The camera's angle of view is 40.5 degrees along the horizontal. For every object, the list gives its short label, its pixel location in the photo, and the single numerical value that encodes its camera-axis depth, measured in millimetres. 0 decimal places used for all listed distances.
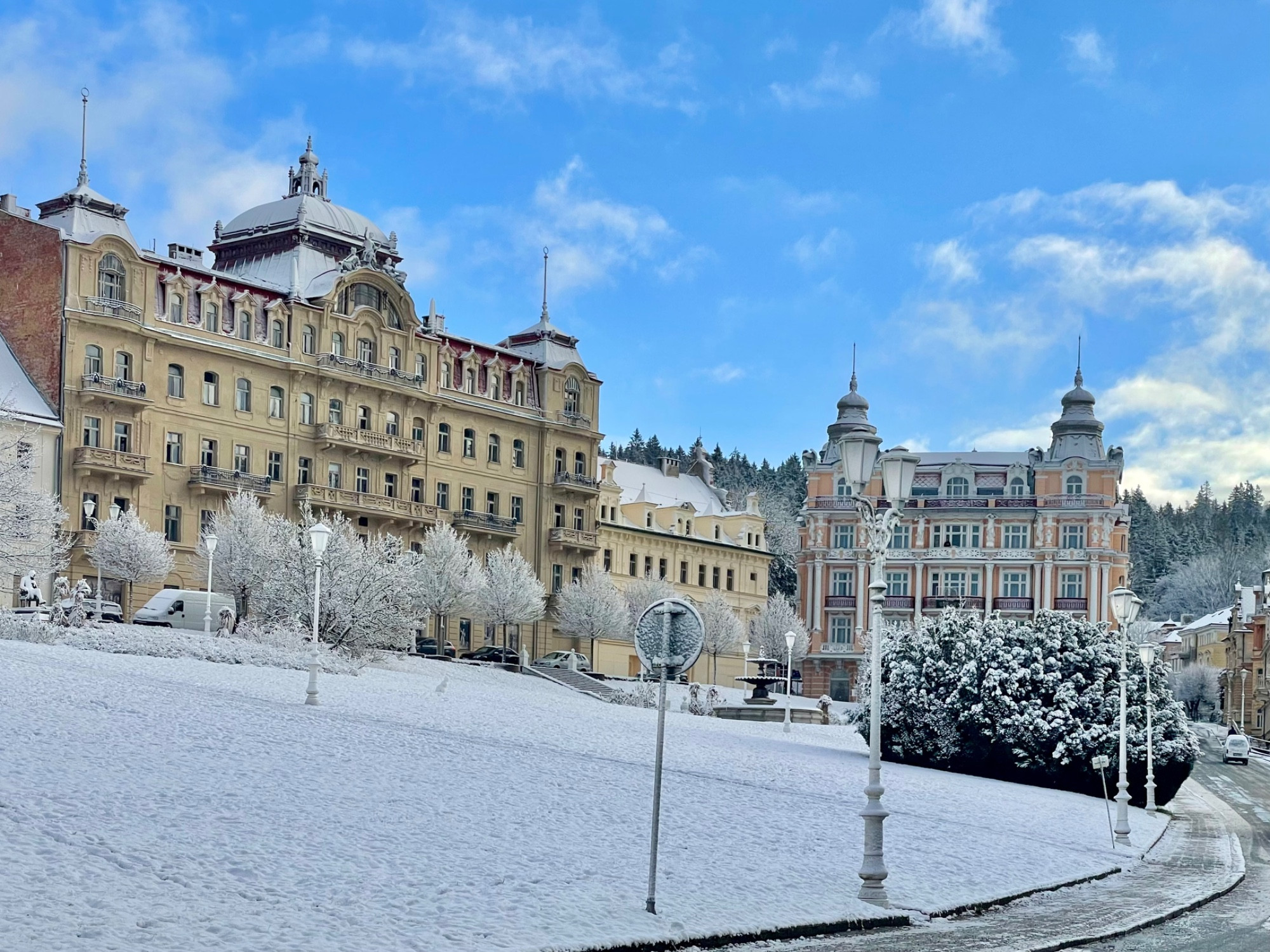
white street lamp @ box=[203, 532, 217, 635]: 51594
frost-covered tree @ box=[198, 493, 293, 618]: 65438
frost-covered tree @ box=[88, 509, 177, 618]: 66062
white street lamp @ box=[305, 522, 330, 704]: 37562
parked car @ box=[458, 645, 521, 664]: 73562
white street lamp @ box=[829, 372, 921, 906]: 20719
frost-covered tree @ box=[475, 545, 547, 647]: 80938
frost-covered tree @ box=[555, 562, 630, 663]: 87750
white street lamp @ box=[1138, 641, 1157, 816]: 40562
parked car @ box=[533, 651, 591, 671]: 76000
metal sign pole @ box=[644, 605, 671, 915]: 16828
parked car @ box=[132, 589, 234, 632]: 55688
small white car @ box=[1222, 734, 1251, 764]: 75750
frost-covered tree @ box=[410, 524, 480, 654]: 77062
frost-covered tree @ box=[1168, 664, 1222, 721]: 146500
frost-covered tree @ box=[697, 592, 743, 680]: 100438
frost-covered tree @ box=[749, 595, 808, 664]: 102750
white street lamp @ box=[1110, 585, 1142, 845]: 32031
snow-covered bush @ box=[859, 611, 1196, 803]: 43219
